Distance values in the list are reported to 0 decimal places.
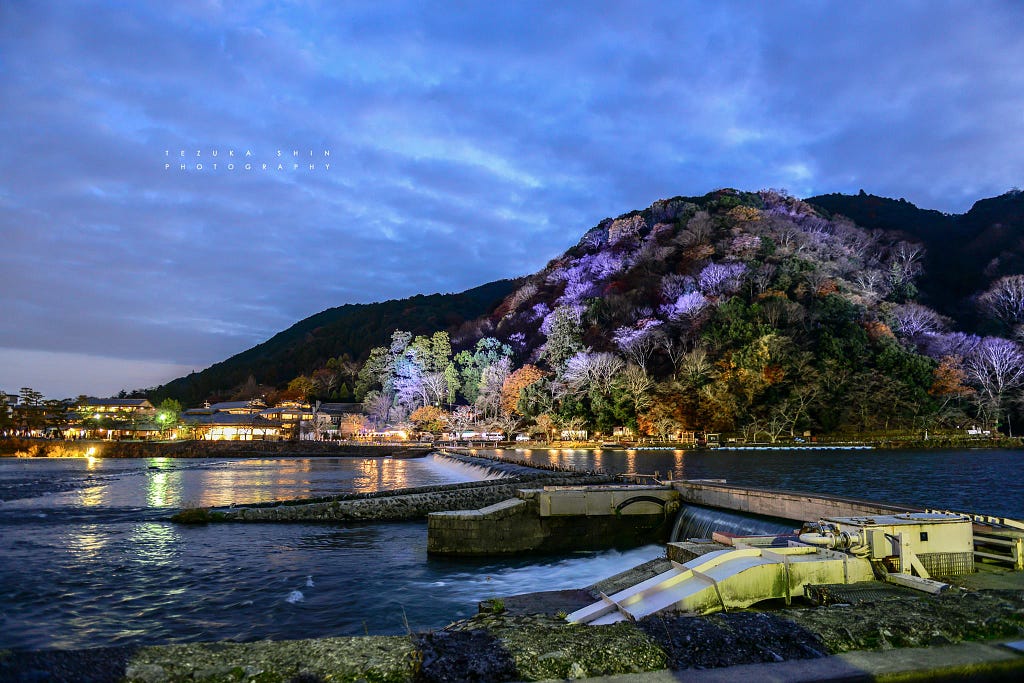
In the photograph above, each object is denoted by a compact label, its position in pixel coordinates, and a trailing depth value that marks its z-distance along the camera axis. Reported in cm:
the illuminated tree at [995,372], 6969
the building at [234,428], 10606
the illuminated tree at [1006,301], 8038
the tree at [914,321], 7800
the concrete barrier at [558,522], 1647
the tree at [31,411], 9656
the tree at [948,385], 6894
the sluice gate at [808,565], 699
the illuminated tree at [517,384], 8494
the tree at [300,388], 14225
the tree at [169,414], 10654
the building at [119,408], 11569
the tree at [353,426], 10297
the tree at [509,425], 8529
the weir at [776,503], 1270
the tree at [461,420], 9051
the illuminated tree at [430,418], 9275
